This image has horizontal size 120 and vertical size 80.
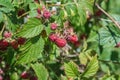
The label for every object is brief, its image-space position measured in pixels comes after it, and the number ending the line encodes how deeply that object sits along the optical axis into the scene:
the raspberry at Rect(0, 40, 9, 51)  0.62
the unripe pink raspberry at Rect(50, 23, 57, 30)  0.59
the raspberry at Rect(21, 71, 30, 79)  0.66
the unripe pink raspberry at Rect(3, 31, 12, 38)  0.60
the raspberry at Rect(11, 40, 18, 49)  0.62
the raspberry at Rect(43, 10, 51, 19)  0.58
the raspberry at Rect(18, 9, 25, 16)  0.66
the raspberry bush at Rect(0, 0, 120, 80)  0.59
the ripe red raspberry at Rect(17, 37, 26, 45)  0.62
